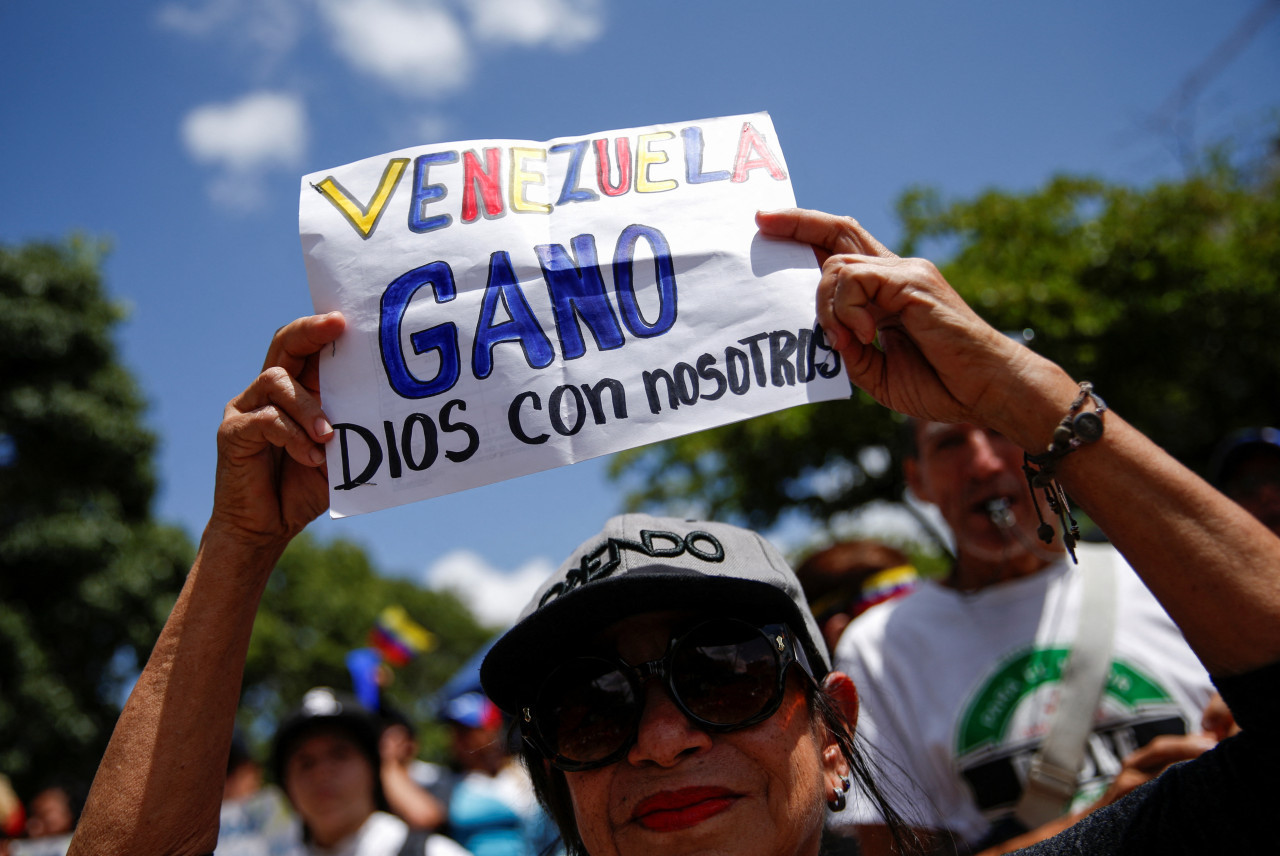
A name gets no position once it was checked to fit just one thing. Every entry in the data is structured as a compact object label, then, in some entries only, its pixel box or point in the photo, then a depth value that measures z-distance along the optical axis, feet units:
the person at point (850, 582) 11.37
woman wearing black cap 4.09
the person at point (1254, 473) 8.86
